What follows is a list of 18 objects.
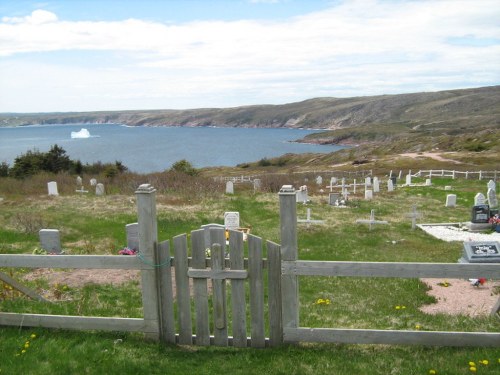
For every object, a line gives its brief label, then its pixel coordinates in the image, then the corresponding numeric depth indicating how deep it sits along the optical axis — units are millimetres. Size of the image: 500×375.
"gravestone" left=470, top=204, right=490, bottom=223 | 18156
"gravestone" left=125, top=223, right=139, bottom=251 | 13586
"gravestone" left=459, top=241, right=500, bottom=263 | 10176
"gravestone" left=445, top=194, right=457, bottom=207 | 23766
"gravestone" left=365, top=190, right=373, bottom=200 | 26750
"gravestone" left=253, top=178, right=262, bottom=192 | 32562
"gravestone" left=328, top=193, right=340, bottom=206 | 25094
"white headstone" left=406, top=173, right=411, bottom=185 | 34088
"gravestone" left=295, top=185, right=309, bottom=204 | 25469
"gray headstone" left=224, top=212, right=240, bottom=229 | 16703
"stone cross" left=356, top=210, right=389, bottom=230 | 18969
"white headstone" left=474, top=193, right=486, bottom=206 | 19406
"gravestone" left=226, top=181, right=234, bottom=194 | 29750
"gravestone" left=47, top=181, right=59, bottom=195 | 27938
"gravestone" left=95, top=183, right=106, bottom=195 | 28673
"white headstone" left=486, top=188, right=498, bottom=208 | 20500
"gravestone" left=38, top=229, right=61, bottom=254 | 14520
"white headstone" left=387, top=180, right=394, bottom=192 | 30922
